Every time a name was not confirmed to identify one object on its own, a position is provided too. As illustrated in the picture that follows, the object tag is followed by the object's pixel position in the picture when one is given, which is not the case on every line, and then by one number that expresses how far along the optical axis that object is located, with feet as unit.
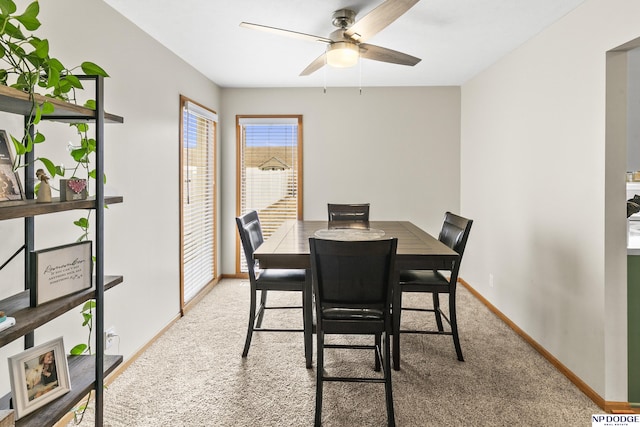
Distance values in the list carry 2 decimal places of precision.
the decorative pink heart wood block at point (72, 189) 5.23
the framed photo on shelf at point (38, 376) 4.41
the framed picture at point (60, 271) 4.71
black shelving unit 4.41
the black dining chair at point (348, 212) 13.32
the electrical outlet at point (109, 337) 8.04
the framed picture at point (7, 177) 4.62
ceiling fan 6.74
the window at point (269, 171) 16.14
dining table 7.46
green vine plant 4.05
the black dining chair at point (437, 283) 8.23
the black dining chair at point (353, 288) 6.50
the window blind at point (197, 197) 12.22
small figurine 4.80
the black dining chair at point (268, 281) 8.63
